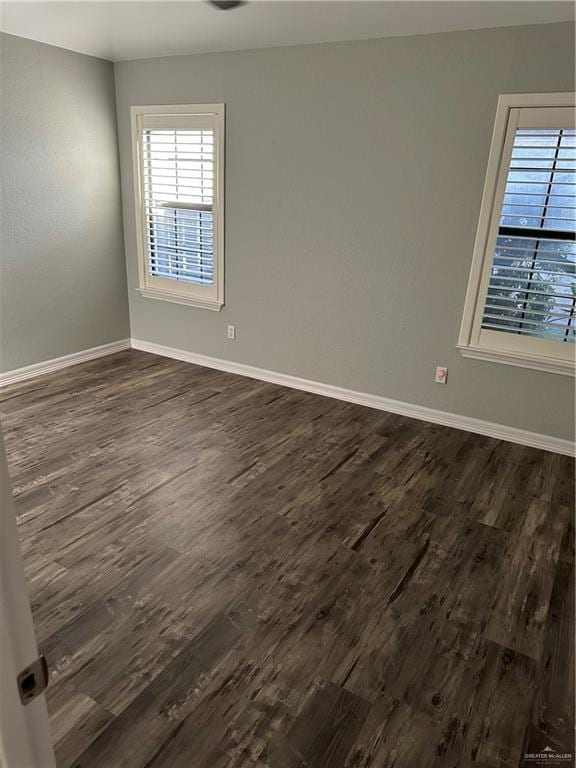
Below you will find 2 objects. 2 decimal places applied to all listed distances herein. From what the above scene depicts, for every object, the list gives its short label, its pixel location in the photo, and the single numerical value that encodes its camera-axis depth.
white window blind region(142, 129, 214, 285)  4.19
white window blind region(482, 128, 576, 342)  2.99
